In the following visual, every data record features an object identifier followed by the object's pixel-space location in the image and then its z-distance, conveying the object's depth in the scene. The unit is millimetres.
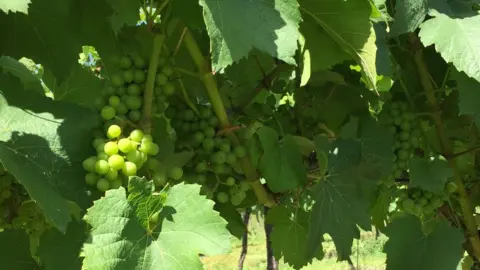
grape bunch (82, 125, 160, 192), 1105
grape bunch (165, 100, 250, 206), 1483
